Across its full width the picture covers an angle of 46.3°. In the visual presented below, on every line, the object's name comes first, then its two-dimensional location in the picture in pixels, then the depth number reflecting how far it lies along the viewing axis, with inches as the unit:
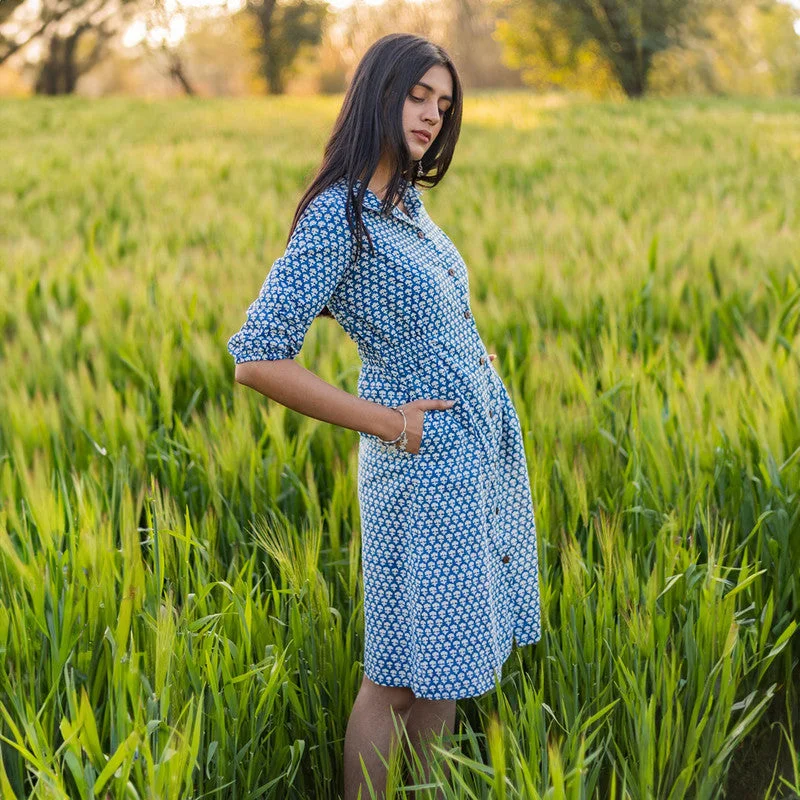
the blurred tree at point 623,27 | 781.9
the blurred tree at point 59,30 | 1016.9
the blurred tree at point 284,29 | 1198.3
